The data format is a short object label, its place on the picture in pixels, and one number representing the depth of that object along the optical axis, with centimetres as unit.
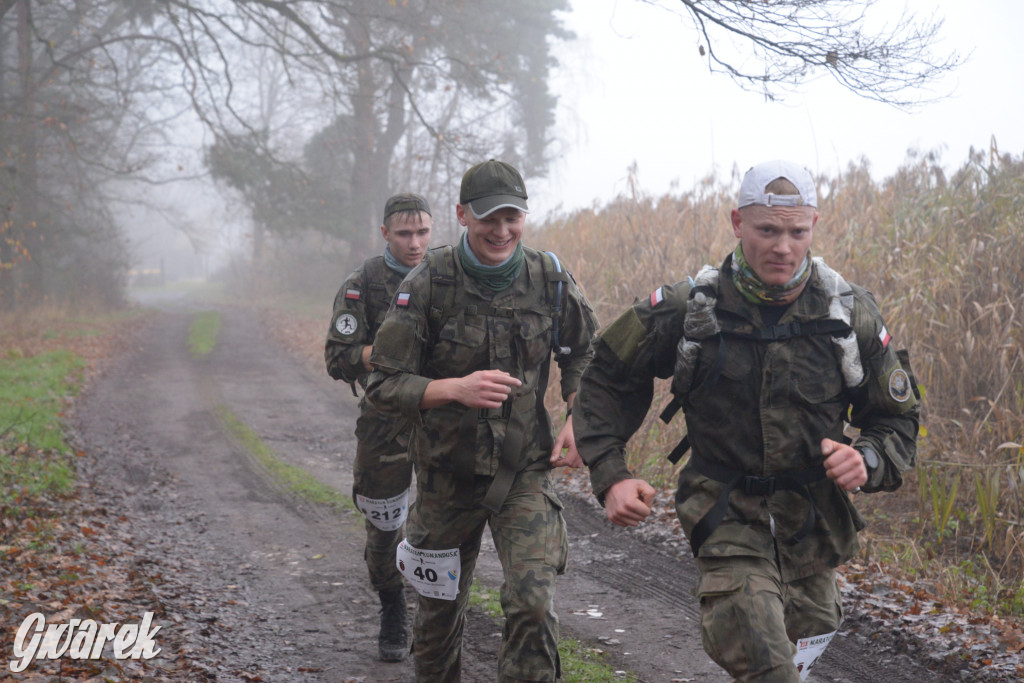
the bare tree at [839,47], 699
